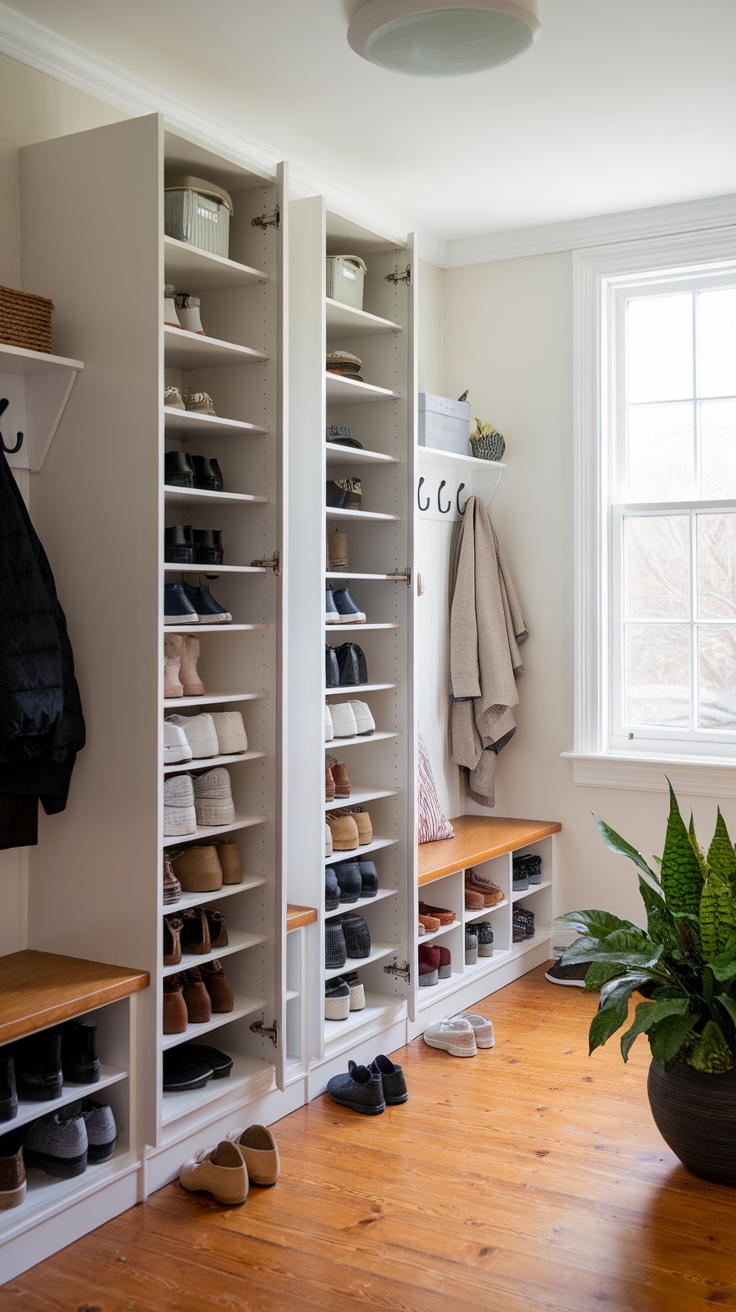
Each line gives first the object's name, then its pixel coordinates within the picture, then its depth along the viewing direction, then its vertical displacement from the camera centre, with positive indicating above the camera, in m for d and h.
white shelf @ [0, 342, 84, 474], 2.70 +0.55
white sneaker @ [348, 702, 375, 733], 3.51 -0.24
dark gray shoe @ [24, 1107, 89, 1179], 2.44 -1.07
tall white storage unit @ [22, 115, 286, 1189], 2.61 +0.25
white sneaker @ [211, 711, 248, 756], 2.96 -0.24
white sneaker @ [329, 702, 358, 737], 3.41 -0.25
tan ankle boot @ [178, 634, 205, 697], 2.89 -0.08
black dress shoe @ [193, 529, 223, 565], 2.95 +0.23
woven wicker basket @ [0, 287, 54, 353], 2.53 +0.70
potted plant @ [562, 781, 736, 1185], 2.65 -0.82
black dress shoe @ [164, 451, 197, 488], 2.84 +0.41
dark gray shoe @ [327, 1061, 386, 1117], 3.16 -1.25
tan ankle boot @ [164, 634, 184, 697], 2.82 -0.07
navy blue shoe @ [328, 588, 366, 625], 3.45 +0.09
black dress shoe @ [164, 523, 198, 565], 2.85 +0.22
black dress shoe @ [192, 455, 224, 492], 2.94 +0.41
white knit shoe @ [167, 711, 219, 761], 2.86 -0.24
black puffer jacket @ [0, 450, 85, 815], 2.48 -0.07
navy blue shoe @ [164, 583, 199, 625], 2.81 +0.07
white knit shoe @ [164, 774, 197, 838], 2.75 -0.41
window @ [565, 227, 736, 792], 4.32 +0.49
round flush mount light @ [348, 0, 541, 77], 2.65 +1.43
